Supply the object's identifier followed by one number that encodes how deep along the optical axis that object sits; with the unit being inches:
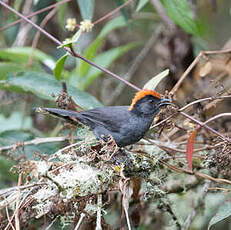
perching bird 284.0
